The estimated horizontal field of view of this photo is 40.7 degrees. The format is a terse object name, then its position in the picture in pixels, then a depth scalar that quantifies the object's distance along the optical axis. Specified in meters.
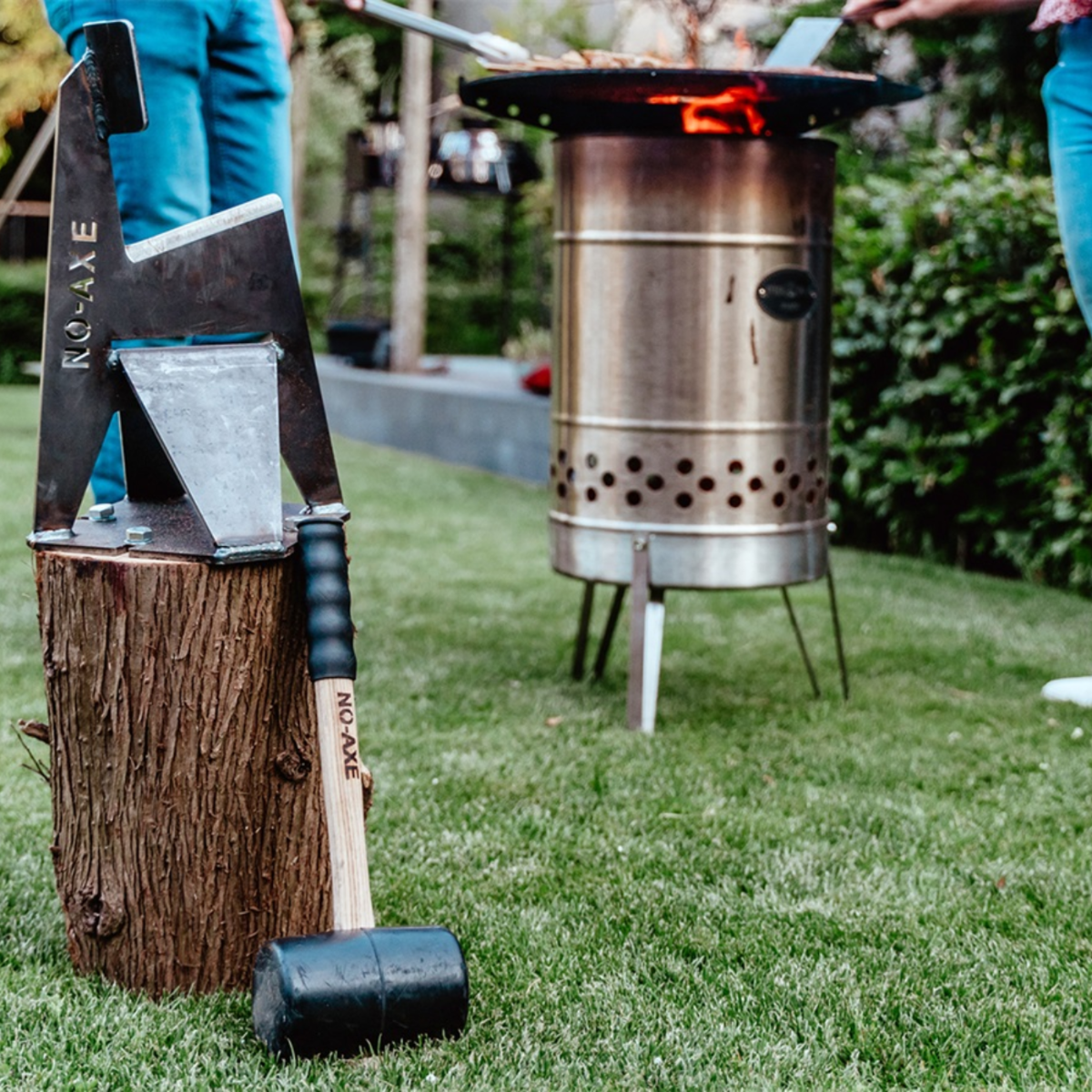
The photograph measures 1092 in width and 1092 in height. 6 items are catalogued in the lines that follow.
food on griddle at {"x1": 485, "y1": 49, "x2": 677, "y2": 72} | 3.11
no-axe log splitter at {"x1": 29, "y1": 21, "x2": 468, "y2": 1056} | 1.84
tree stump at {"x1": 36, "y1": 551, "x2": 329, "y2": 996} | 1.89
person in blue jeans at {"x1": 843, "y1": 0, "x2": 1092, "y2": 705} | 3.06
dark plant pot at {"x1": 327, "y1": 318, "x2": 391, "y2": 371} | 12.52
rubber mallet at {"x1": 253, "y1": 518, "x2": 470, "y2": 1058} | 1.72
